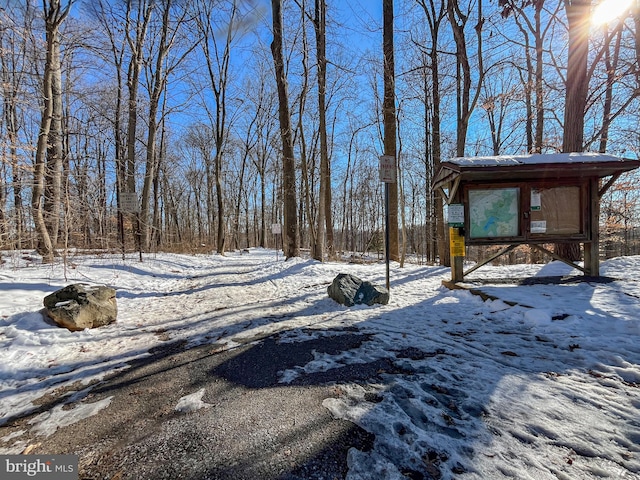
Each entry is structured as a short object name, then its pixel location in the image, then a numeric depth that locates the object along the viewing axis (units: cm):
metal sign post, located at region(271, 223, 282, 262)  1451
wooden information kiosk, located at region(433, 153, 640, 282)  542
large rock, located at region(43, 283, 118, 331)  392
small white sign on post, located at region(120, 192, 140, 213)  870
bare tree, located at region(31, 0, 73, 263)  699
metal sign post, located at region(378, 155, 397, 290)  512
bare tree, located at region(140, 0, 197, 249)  1399
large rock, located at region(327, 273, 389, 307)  503
